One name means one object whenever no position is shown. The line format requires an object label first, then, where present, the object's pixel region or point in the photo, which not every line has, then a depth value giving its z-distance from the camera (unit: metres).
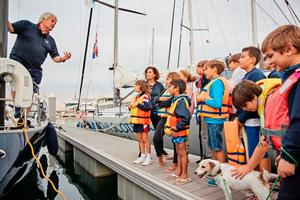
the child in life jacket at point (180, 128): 3.50
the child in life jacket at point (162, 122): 4.14
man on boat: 4.52
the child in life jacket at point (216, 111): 3.35
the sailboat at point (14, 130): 3.46
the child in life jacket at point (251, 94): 2.24
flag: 15.45
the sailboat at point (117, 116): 9.35
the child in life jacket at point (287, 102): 1.29
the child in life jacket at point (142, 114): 4.52
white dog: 2.41
